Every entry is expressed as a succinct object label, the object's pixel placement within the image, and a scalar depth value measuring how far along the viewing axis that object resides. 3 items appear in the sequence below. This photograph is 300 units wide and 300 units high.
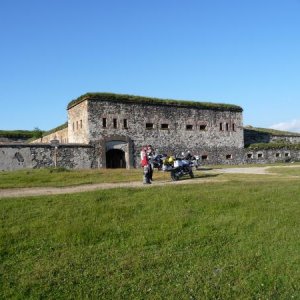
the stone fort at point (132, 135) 22.91
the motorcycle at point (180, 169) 14.92
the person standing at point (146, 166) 13.43
